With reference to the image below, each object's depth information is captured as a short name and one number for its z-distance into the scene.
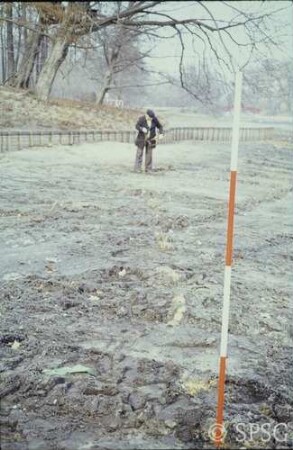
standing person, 15.87
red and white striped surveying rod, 3.46
